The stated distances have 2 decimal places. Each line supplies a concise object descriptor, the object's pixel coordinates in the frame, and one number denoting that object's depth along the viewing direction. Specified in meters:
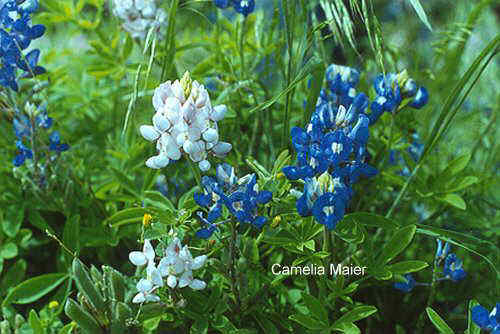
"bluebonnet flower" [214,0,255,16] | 0.84
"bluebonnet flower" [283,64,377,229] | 0.72
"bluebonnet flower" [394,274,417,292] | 0.81
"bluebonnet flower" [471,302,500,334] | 0.74
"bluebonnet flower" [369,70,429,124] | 0.81
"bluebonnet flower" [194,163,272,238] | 0.73
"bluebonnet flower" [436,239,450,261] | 0.80
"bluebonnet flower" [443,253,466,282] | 0.80
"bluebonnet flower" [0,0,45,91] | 0.80
